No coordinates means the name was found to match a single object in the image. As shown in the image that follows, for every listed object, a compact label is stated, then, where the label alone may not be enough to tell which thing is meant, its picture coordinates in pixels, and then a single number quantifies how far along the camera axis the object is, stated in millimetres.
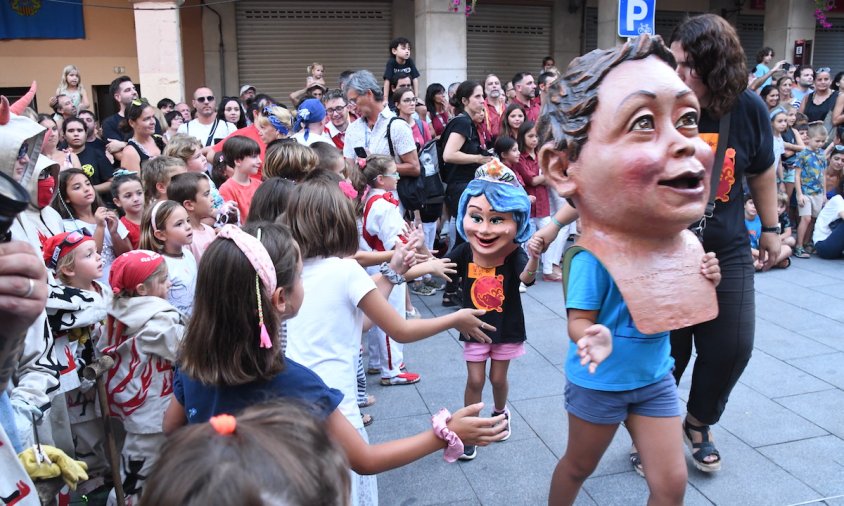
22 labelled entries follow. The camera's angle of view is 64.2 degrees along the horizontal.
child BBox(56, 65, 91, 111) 8711
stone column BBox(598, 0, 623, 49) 13000
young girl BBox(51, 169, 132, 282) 4062
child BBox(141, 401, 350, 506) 1043
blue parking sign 5973
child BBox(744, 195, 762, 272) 6984
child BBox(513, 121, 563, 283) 6684
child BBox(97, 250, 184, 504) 3008
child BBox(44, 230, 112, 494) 2848
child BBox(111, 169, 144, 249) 4336
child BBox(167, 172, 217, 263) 4172
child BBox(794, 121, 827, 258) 7969
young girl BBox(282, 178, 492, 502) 2473
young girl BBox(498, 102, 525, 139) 6707
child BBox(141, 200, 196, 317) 3668
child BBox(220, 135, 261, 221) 4750
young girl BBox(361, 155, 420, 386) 4453
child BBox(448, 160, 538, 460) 3373
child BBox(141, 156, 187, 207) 4523
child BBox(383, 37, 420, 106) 8594
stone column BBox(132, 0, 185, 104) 10469
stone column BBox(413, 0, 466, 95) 11656
